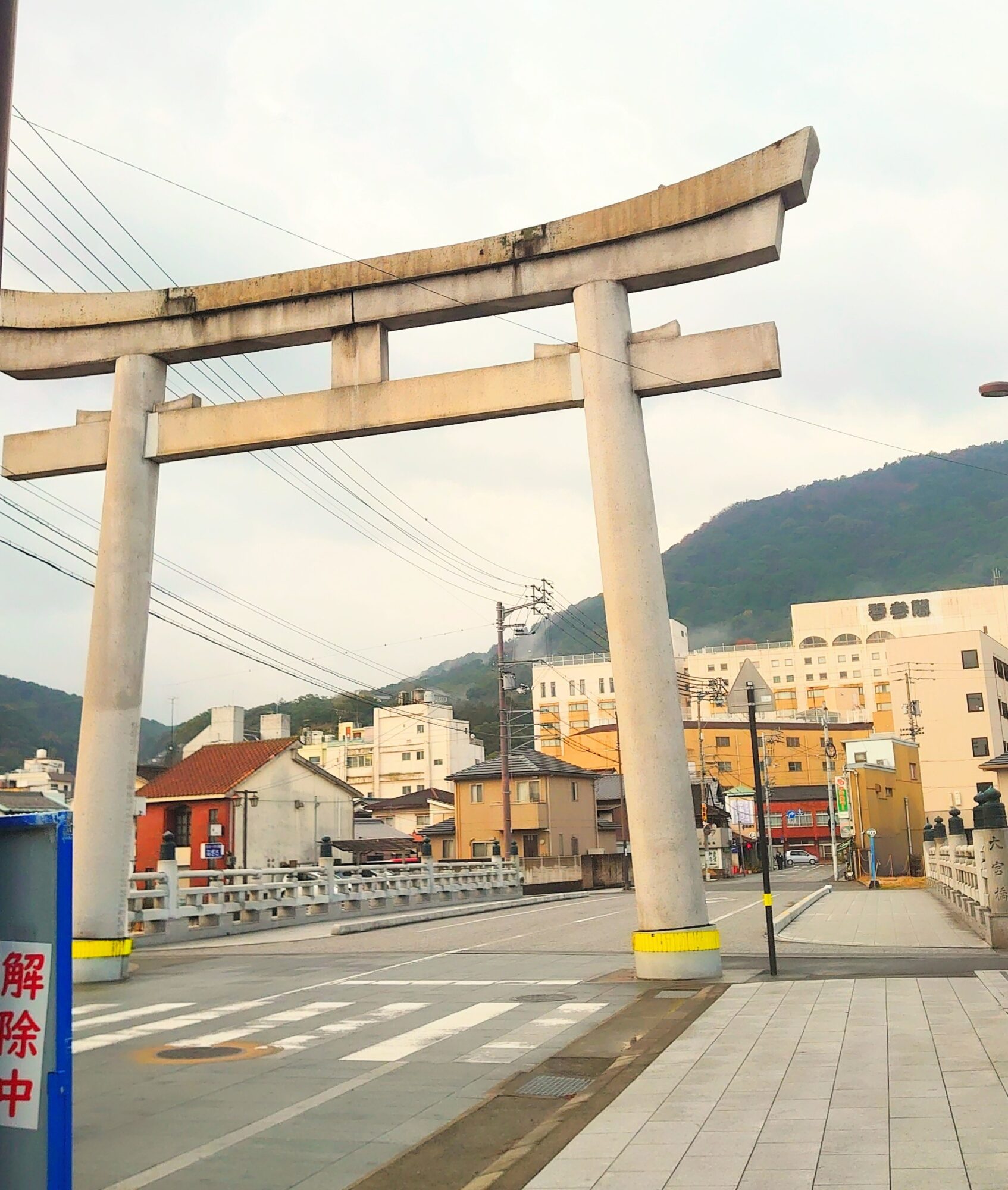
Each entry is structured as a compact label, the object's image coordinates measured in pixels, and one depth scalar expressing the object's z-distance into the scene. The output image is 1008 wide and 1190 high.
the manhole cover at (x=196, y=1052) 9.34
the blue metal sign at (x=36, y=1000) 3.81
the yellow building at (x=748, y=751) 101.19
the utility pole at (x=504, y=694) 43.00
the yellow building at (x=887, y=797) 50.81
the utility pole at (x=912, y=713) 67.56
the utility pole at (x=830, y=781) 53.38
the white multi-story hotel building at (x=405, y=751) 105.25
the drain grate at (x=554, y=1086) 7.66
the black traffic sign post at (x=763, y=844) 13.03
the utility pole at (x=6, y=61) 4.26
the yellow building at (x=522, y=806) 58.81
